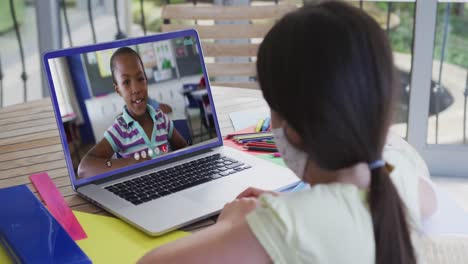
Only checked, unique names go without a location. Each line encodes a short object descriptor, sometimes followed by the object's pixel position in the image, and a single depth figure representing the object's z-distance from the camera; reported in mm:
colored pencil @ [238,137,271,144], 1463
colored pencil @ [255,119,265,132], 1537
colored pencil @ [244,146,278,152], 1403
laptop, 1179
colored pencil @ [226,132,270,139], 1506
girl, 774
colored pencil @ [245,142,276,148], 1420
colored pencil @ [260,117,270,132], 1534
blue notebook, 952
